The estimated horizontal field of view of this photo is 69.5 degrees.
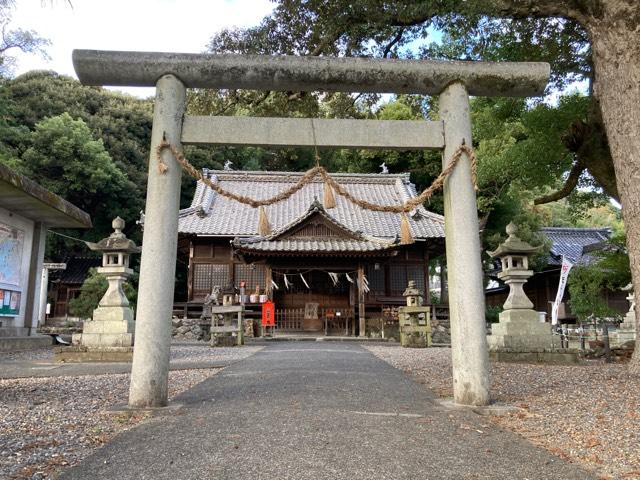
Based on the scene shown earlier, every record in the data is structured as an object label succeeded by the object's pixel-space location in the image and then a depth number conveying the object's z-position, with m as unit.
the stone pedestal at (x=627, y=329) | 13.90
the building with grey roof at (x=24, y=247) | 12.25
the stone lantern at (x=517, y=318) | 9.02
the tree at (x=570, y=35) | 6.17
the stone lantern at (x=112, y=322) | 9.25
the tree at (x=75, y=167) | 25.59
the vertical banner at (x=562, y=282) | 16.06
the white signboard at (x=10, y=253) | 12.73
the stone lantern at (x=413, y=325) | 13.83
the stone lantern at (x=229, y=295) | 14.97
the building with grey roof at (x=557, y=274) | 23.53
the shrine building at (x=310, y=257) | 18.23
